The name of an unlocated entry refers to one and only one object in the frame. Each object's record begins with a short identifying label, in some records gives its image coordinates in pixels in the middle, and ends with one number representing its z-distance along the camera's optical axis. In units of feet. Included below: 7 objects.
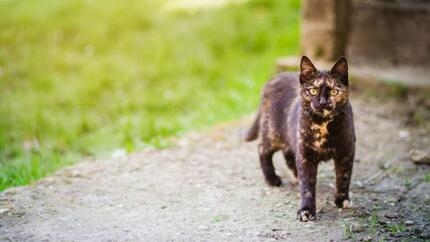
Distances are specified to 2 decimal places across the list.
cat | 25.06
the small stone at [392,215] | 26.30
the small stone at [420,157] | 32.92
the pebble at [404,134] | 37.20
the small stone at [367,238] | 23.77
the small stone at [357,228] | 24.67
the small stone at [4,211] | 27.20
